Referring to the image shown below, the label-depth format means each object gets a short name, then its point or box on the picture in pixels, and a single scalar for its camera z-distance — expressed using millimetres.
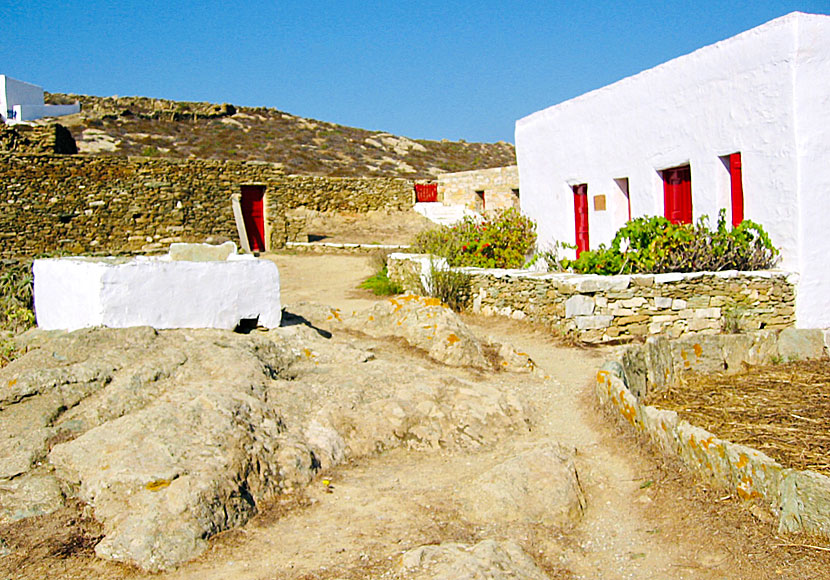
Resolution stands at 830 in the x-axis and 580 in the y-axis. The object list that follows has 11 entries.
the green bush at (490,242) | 12953
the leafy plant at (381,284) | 14055
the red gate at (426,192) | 27812
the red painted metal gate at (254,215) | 22062
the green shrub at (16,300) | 7199
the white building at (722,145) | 8719
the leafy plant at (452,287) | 11453
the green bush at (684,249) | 9352
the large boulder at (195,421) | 3773
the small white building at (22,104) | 32469
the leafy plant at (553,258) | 11327
